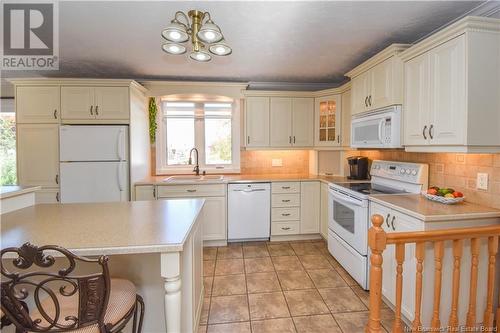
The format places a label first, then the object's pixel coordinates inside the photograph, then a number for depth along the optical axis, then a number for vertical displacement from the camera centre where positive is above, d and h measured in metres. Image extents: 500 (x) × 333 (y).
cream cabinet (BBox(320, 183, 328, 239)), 3.48 -0.74
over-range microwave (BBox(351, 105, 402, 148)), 2.29 +0.29
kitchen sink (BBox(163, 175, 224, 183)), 3.40 -0.31
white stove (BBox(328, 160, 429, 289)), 2.35 -0.49
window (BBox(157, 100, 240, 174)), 3.99 +0.32
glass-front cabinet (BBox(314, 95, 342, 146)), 3.60 +0.52
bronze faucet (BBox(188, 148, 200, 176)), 3.92 -0.13
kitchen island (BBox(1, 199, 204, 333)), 1.22 -0.41
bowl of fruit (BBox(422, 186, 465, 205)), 1.92 -0.29
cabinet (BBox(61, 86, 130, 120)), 3.07 +0.64
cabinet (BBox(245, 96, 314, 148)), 3.78 +0.52
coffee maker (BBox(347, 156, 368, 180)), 3.29 -0.13
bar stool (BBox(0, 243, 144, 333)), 0.95 -0.61
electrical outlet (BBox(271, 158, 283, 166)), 4.12 -0.08
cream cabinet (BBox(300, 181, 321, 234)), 3.60 -0.71
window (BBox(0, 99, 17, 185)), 3.67 +0.09
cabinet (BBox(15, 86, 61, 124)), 3.05 +0.62
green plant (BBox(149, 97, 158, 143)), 3.73 +0.59
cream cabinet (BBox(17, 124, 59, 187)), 3.05 +0.02
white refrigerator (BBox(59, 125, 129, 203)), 2.99 -0.07
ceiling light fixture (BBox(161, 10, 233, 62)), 1.55 +0.76
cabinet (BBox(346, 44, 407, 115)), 2.27 +0.76
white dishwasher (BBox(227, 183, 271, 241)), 3.48 -0.74
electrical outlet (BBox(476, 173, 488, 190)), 1.86 -0.17
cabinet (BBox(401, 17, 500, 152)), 1.67 +0.49
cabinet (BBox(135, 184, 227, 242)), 3.32 -0.59
